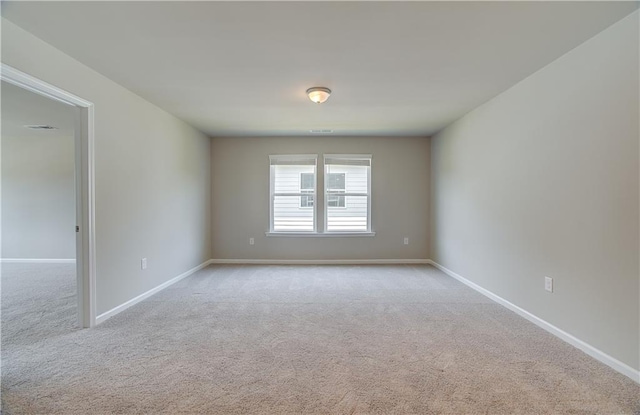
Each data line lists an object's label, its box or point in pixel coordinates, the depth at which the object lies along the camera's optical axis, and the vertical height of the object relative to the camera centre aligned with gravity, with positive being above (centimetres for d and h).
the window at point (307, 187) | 538 +31
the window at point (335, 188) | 537 +29
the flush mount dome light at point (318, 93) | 296 +113
